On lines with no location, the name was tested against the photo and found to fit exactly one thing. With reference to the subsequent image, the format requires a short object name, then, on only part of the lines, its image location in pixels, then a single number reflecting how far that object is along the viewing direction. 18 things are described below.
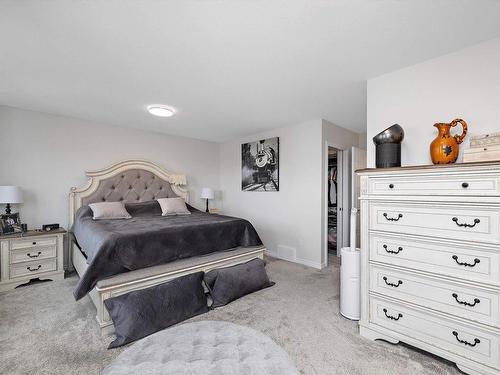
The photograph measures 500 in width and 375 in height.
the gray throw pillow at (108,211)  3.36
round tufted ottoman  1.03
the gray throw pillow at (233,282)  2.49
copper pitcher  1.68
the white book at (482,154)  1.47
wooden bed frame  2.01
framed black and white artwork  4.29
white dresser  1.46
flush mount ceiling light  3.11
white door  3.59
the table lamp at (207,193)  4.90
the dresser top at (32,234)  2.83
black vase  1.90
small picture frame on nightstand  2.90
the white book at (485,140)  1.49
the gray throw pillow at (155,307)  1.89
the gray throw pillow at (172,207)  3.94
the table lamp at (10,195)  2.86
